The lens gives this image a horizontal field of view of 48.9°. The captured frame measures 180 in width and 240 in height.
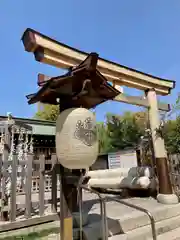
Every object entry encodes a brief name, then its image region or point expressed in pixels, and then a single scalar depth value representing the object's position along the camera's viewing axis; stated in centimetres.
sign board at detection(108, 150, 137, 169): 1057
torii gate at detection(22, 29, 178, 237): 317
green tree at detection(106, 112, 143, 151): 1445
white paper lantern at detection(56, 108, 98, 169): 220
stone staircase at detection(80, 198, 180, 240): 293
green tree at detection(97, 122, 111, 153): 1562
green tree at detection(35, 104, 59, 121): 2002
